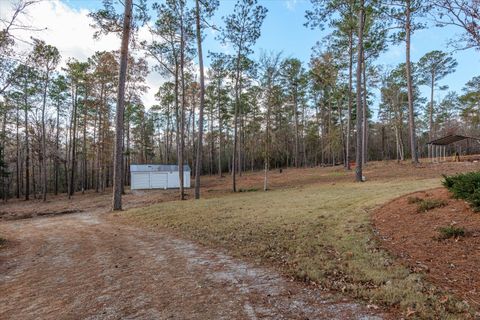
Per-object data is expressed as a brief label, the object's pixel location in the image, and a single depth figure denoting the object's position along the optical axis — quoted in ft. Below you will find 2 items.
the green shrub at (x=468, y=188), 17.03
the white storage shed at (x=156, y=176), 90.02
